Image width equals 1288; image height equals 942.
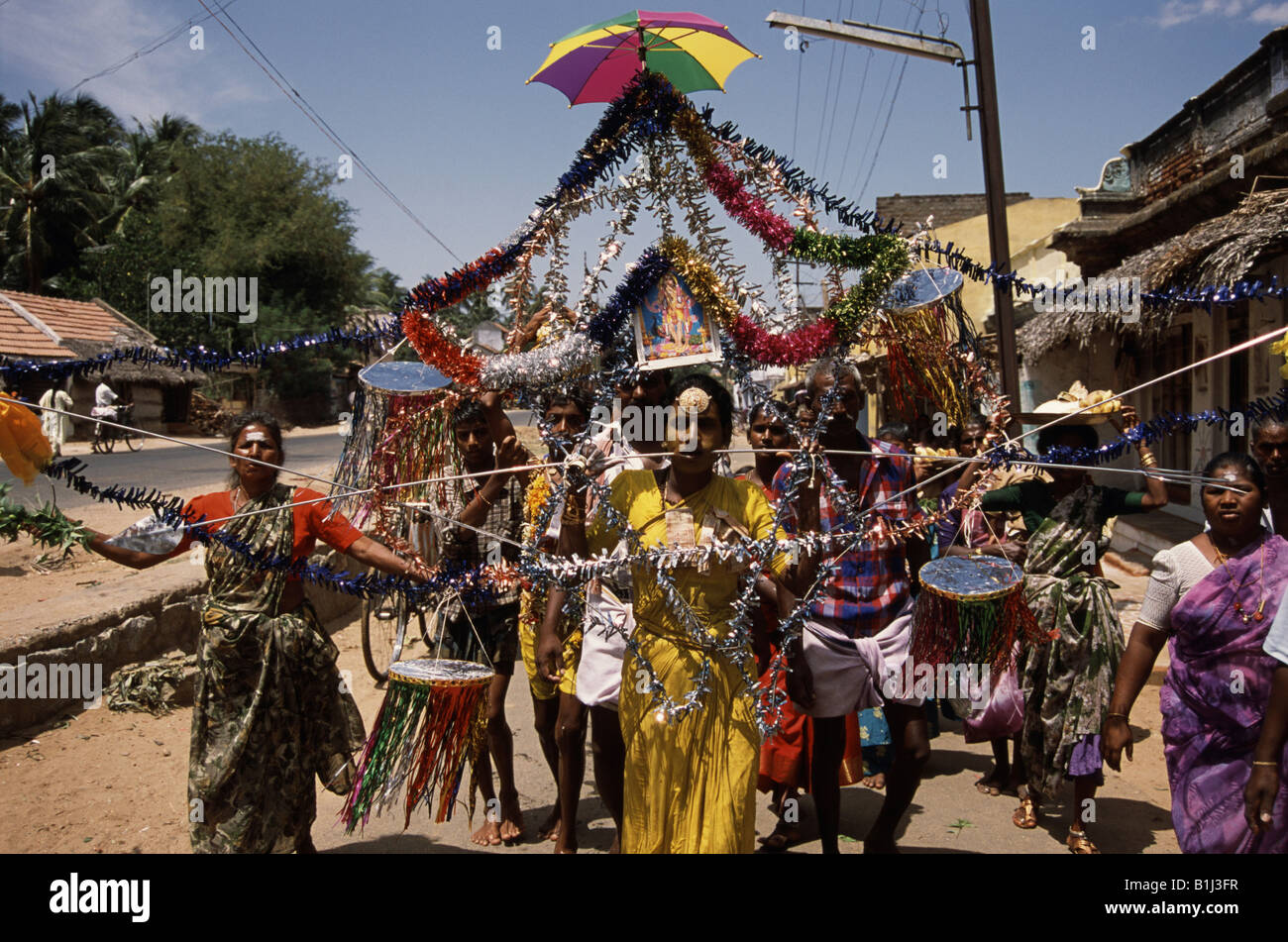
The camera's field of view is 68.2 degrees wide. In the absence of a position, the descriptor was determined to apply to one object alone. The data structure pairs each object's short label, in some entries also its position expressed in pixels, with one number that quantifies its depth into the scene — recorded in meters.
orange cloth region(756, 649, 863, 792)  4.41
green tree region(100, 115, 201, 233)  40.38
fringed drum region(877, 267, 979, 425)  3.77
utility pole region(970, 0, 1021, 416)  7.75
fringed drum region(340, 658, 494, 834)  3.36
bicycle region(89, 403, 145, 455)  20.78
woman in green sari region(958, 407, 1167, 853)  4.17
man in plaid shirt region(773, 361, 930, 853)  3.77
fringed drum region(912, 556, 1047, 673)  3.62
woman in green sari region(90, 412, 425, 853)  3.45
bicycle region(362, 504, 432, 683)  4.55
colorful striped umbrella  3.76
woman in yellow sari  3.02
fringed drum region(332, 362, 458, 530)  4.31
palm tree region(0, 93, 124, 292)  35.41
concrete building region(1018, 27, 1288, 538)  7.25
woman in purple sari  2.97
